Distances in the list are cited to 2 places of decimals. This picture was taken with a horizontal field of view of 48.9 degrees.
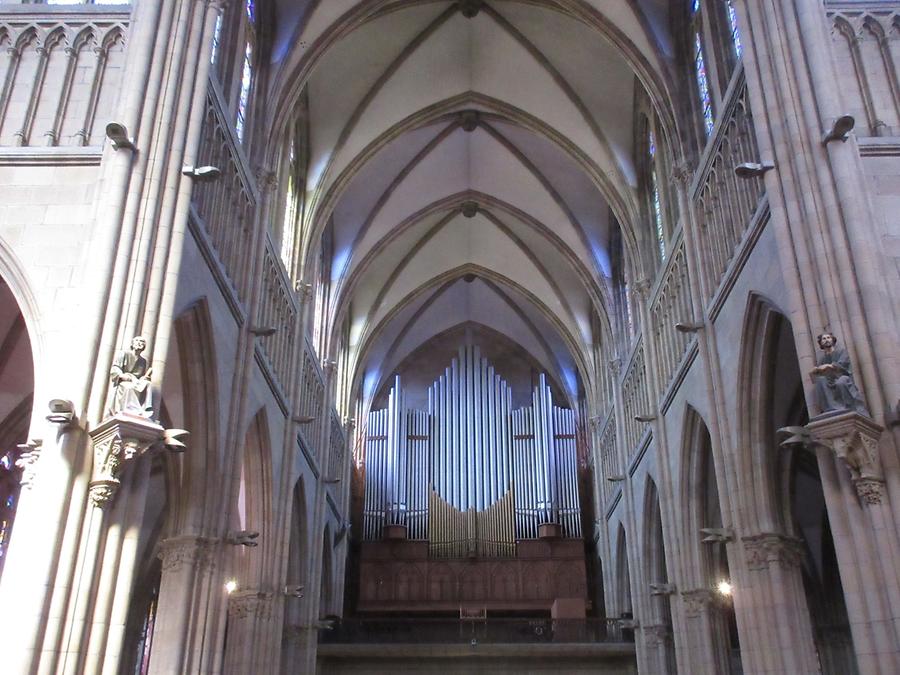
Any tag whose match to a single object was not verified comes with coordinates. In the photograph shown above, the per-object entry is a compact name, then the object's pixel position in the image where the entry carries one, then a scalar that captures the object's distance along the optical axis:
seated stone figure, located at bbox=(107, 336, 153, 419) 10.49
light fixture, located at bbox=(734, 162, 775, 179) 12.10
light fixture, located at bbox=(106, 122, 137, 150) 11.80
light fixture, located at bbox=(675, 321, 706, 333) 16.77
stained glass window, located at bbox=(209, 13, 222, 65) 16.02
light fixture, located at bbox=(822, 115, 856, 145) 11.48
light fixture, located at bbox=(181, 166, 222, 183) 12.38
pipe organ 31.42
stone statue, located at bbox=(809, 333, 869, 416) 10.10
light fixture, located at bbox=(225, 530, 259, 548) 14.63
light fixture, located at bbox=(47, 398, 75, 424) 10.10
